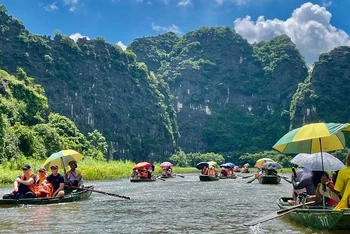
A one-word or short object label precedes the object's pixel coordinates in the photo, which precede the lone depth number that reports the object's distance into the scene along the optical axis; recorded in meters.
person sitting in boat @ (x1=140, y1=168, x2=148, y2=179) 33.72
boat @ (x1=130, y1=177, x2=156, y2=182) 33.16
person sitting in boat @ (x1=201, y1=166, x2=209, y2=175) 38.06
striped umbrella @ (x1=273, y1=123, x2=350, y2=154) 9.80
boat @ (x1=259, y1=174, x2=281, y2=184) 31.58
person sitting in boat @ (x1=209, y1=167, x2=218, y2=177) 38.06
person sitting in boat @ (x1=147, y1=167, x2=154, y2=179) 34.24
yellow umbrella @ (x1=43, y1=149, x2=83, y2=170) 17.66
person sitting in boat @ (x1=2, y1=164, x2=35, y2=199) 14.75
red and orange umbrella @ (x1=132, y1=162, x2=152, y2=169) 33.72
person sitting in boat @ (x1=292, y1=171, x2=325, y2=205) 11.12
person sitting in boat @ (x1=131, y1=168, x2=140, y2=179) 33.75
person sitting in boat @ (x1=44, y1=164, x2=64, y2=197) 15.80
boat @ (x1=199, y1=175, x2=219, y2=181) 36.22
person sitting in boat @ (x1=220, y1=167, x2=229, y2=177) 41.72
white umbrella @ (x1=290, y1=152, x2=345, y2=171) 11.02
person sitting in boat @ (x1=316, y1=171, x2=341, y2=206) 9.95
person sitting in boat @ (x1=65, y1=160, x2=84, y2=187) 17.67
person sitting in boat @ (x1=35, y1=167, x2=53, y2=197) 15.38
